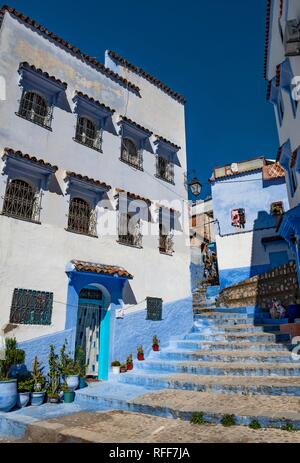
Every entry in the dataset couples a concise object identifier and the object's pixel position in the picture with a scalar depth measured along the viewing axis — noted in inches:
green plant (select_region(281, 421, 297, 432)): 206.2
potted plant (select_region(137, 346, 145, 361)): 458.9
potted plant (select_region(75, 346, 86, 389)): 372.2
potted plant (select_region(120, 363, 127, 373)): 428.8
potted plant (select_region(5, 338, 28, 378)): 315.6
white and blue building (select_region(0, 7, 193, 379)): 380.8
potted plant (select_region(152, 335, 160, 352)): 483.7
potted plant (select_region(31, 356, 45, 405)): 311.0
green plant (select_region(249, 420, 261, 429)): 215.3
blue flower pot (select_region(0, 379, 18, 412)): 275.7
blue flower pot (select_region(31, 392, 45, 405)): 310.0
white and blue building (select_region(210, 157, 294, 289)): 924.6
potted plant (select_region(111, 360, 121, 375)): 423.4
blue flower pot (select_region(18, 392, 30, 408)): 300.0
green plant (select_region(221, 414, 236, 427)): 223.8
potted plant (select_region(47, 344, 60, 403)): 320.5
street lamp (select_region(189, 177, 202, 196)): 641.0
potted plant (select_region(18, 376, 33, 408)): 301.4
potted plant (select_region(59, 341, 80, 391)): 351.3
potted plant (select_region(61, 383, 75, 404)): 325.4
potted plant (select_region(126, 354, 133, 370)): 437.7
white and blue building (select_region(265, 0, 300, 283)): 481.4
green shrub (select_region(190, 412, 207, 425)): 233.5
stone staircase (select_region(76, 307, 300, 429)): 244.4
